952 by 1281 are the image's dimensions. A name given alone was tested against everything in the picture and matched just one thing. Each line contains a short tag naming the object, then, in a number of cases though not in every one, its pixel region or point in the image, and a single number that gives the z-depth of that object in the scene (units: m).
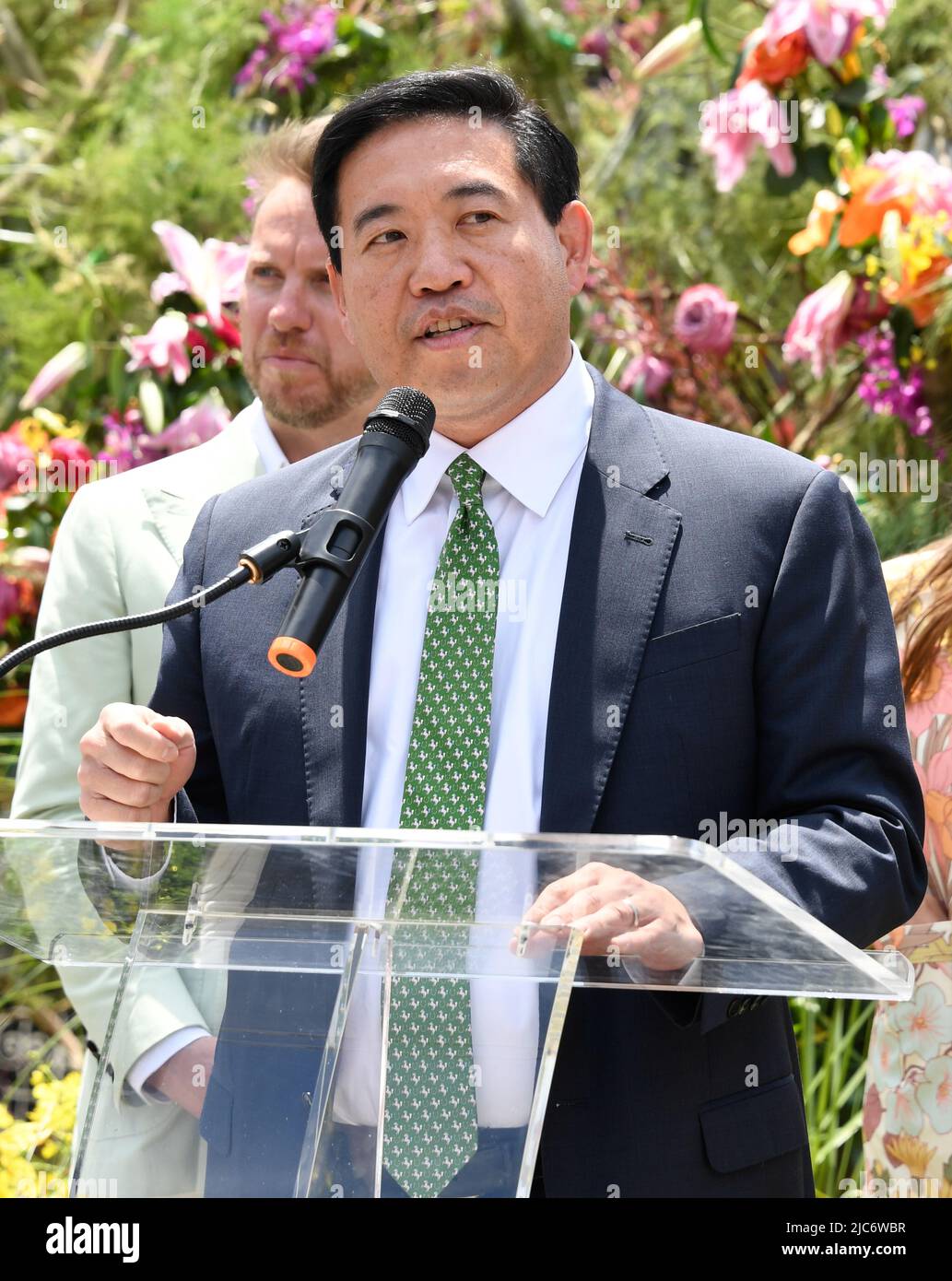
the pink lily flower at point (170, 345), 8.42
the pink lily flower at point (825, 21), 7.62
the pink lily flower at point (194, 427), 8.41
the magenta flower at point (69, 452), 8.77
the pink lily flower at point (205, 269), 8.27
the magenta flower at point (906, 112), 8.20
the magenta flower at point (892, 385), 7.77
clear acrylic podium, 2.83
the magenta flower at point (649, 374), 8.68
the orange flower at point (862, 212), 7.42
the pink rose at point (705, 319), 8.34
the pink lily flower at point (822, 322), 7.77
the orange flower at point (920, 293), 7.23
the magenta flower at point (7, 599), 8.70
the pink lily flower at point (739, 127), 8.09
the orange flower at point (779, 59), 7.75
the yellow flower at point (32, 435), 9.26
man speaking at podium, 3.75
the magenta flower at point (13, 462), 8.95
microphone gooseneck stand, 3.07
